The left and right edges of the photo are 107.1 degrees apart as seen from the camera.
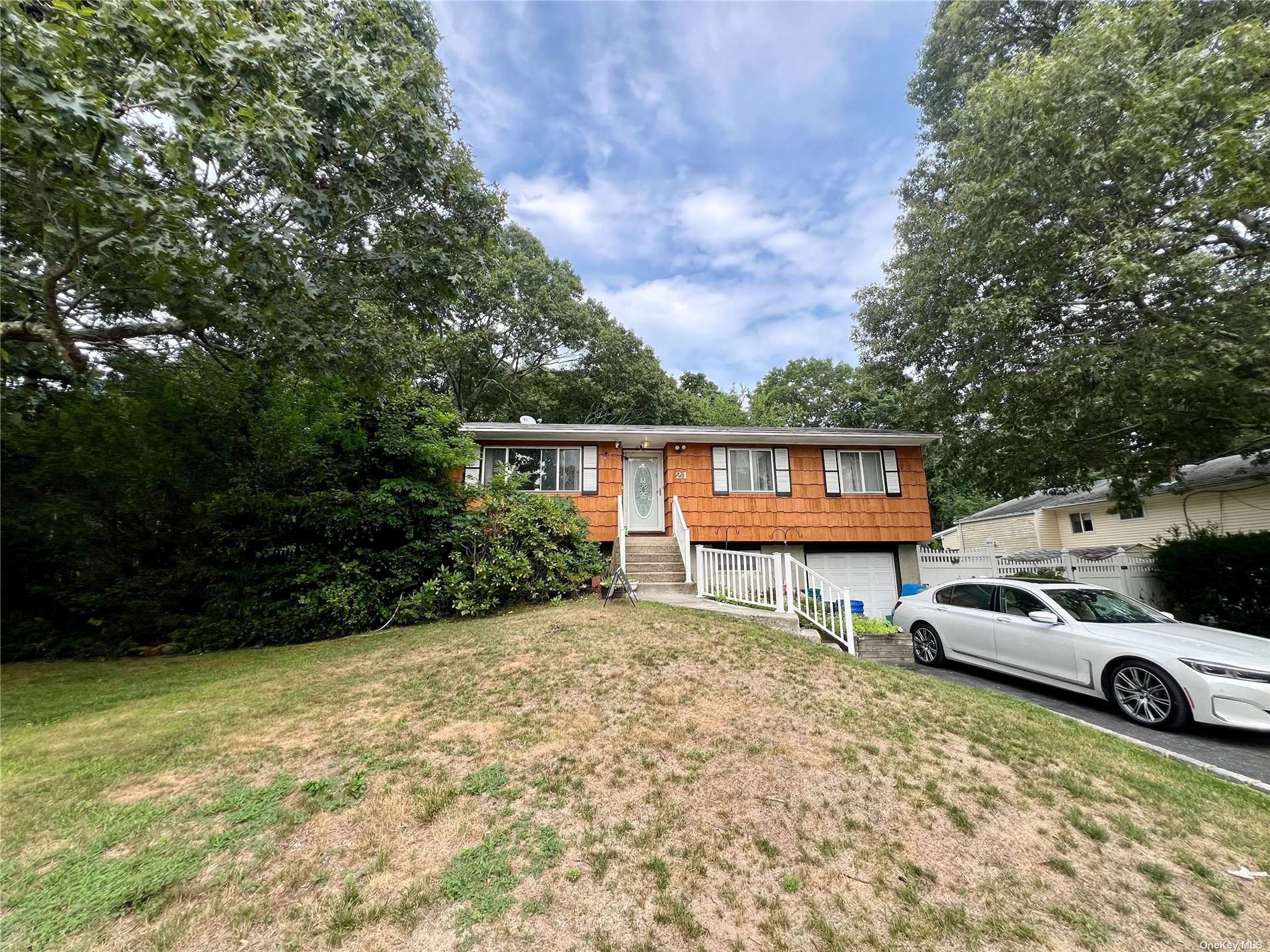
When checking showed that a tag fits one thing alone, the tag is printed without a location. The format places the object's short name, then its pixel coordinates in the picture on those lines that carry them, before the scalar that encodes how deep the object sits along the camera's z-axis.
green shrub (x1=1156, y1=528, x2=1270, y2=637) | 7.34
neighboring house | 11.40
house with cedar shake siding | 11.16
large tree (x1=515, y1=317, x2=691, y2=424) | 19.80
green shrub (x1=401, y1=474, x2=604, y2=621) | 7.78
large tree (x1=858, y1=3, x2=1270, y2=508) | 6.66
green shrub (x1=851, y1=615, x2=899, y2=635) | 8.35
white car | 4.01
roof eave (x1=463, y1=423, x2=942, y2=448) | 10.99
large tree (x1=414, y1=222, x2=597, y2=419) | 18.39
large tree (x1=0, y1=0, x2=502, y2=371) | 3.80
